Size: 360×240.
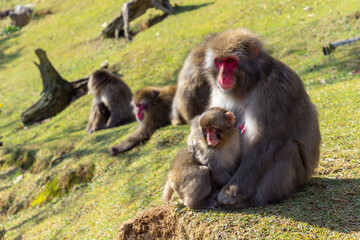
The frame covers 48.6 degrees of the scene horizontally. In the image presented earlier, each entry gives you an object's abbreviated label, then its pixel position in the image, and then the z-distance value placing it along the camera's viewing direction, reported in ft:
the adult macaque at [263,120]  13.11
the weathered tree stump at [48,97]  45.91
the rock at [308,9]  44.97
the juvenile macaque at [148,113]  26.89
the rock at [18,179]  31.73
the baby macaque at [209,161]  13.26
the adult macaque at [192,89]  24.95
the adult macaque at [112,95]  35.17
